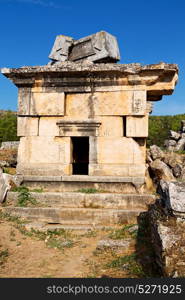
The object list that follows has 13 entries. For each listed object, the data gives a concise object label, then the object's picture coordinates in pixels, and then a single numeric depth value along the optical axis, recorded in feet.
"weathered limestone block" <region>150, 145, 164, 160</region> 41.09
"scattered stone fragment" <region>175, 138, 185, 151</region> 73.51
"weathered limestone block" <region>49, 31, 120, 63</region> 27.37
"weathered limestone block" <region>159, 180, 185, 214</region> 14.52
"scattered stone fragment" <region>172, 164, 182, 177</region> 37.27
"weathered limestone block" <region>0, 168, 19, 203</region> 24.06
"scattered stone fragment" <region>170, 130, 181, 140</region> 79.51
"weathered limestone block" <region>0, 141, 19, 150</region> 45.12
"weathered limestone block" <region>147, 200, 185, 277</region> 11.86
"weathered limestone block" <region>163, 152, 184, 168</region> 40.78
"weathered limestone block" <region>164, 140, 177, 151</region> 76.74
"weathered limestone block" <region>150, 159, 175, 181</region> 29.71
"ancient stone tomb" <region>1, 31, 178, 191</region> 25.40
